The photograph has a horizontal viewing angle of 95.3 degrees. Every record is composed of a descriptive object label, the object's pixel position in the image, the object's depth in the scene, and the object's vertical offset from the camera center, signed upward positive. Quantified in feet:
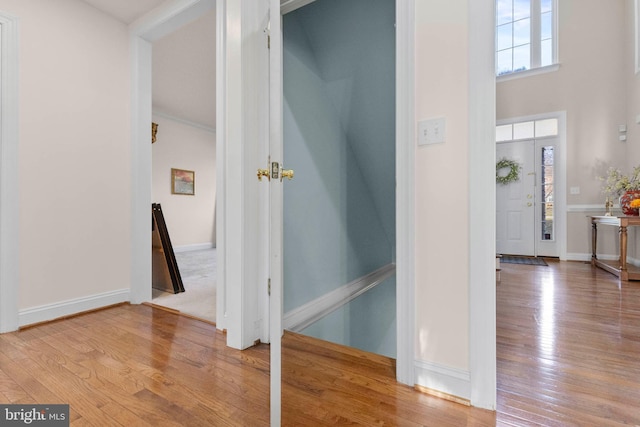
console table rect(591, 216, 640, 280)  10.52 -1.52
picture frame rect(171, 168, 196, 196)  19.45 +2.13
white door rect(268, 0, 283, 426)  3.32 +0.07
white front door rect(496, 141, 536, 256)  15.72 +0.42
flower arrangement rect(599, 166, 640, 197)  11.79 +1.30
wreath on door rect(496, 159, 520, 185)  16.06 +2.25
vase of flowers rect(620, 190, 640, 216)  11.00 +0.36
